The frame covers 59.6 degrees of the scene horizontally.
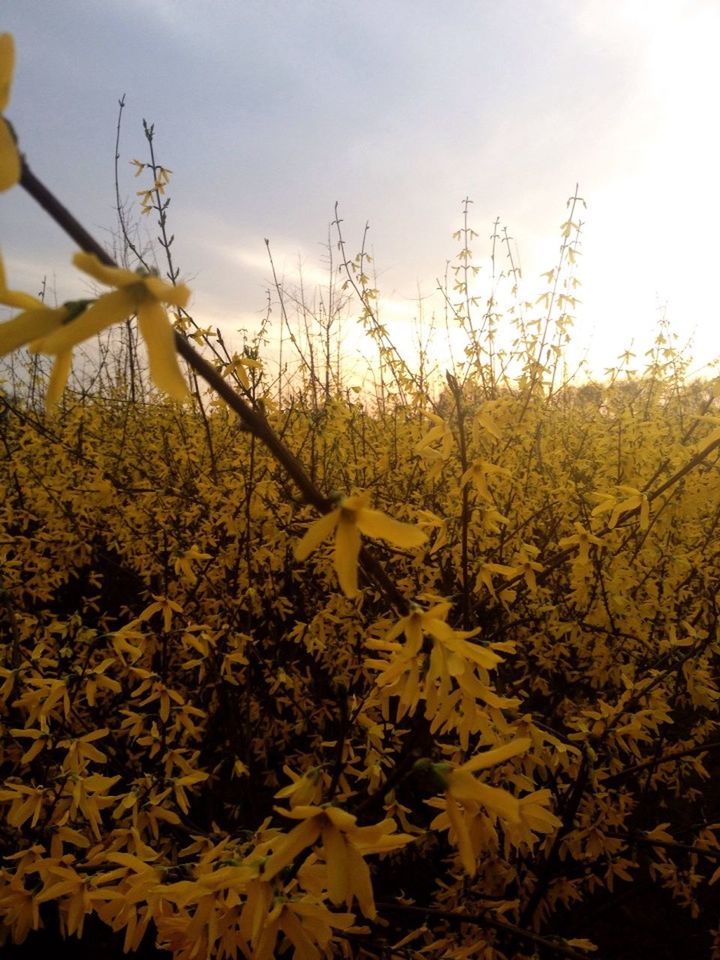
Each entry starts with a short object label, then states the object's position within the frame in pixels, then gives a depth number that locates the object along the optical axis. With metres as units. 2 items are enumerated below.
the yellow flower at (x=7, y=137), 0.12
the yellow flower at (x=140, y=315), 0.13
